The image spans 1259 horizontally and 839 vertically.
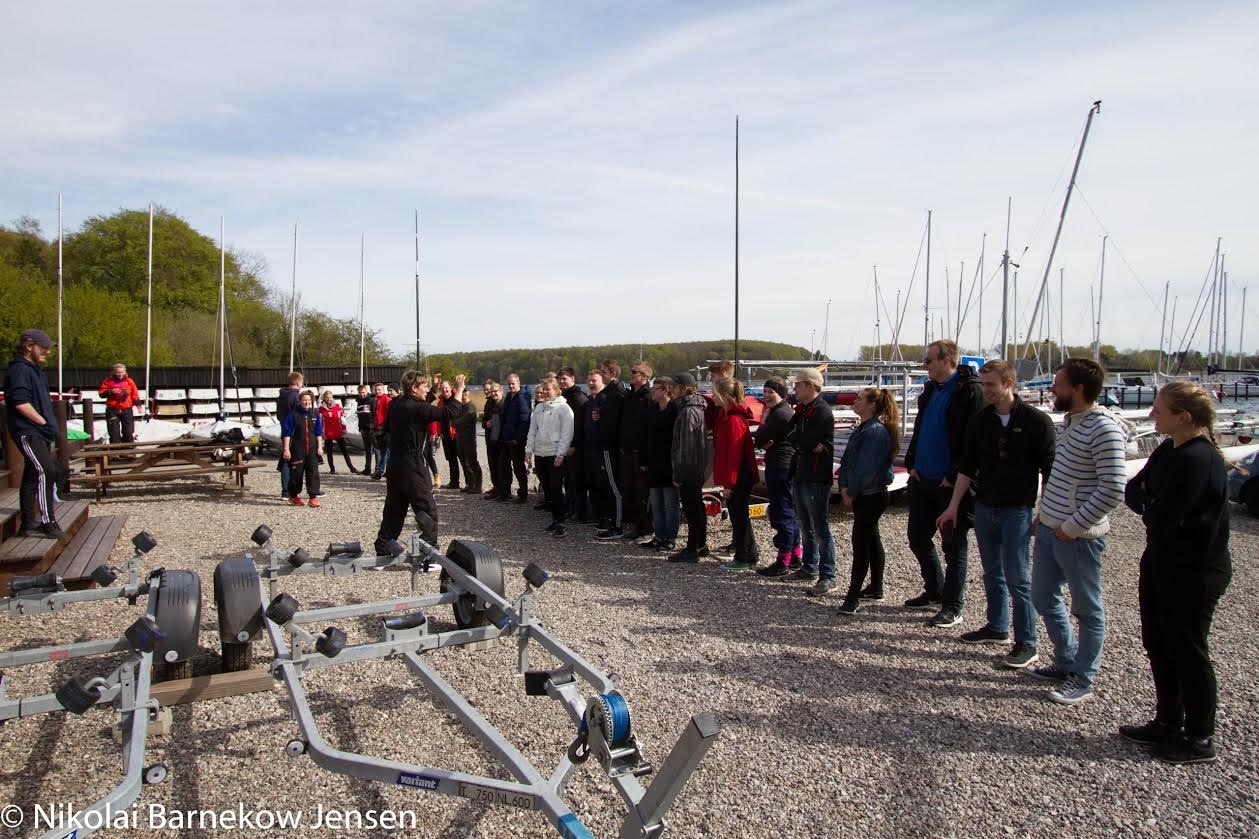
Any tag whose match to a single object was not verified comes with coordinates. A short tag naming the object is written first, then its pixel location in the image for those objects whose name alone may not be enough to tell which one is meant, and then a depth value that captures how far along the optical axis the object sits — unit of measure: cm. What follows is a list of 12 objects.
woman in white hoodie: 955
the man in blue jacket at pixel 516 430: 1146
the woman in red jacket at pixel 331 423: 1527
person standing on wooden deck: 698
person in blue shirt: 559
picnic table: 1177
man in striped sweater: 426
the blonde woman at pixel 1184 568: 368
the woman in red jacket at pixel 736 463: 759
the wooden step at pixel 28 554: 601
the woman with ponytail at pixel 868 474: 602
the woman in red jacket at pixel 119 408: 1648
